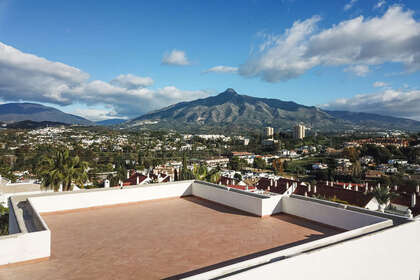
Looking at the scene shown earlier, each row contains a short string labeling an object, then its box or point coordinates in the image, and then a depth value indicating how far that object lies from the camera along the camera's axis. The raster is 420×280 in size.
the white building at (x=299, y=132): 108.91
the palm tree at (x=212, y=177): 18.30
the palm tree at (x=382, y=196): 20.23
